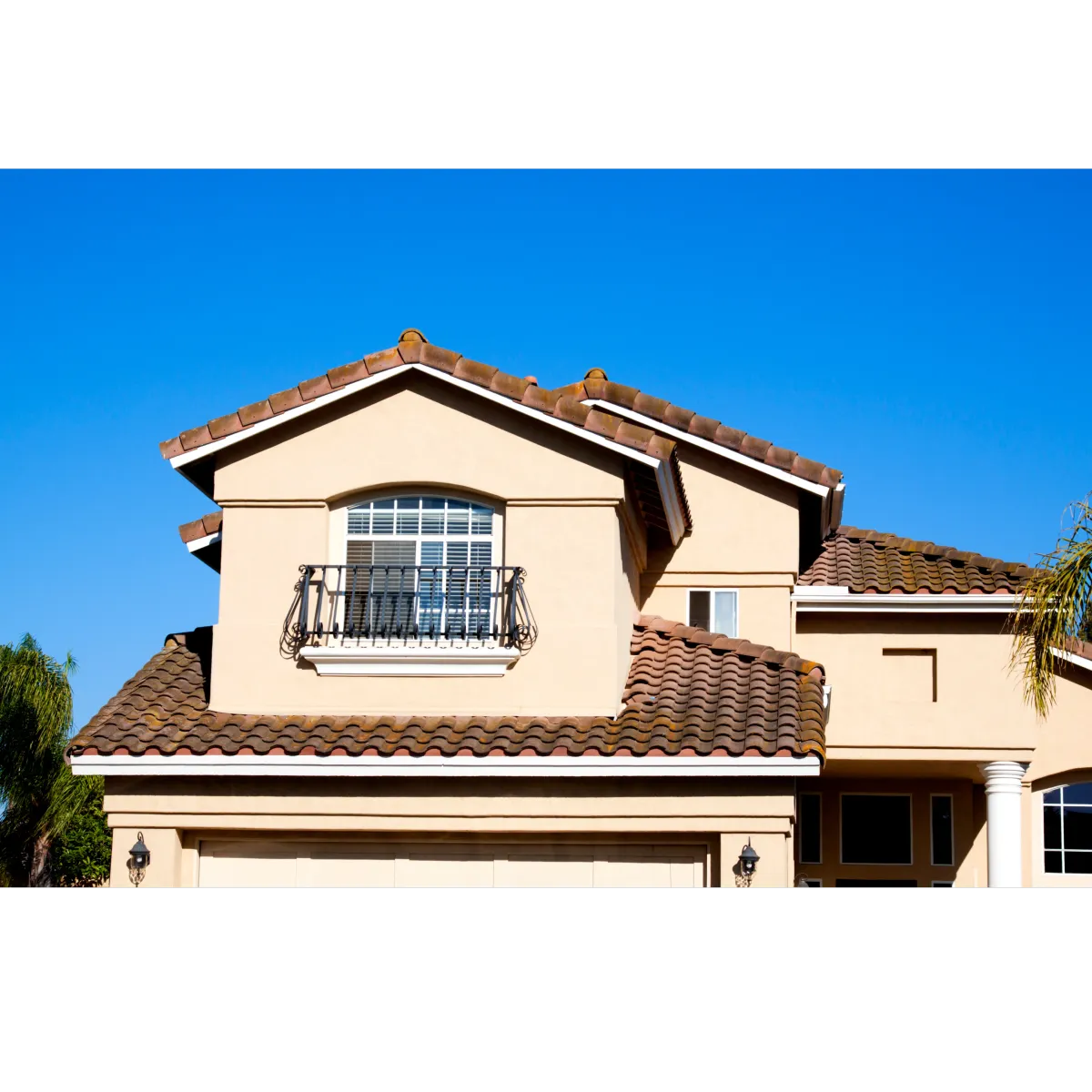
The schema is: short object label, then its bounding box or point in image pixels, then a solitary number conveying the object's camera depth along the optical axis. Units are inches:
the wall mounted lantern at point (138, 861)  549.6
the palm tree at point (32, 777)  1365.7
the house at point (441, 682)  545.3
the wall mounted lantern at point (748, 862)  531.5
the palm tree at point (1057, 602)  508.7
